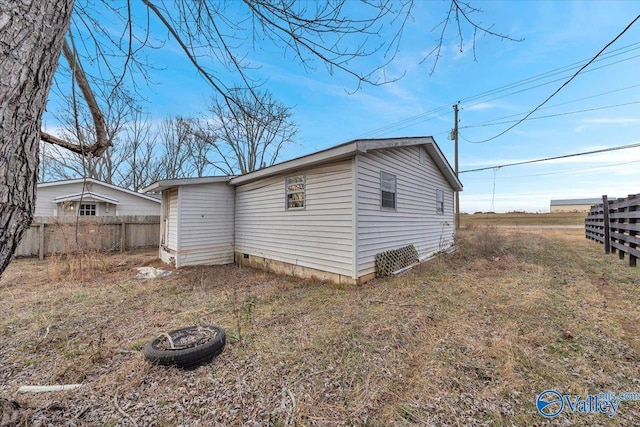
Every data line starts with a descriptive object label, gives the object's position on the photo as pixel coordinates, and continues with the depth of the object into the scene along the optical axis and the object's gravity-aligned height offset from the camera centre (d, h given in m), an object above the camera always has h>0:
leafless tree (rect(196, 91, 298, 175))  18.23 +5.46
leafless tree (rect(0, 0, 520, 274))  2.26 +1.80
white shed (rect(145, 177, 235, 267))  7.82 -0.15
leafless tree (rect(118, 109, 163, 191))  19.85 +4.37
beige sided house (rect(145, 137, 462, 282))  5.68 +0.18
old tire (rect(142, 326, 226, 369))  2.57 -1.40
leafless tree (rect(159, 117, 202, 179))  20.27 +5.68
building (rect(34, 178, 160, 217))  11.52 +0.75
